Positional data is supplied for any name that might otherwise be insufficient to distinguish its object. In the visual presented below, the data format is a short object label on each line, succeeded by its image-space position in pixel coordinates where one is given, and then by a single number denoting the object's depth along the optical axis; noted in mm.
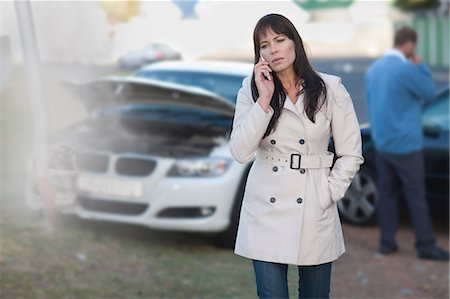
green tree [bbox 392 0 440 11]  44131
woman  4770
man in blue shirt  9697
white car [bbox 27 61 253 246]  9363
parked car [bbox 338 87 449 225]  10820
